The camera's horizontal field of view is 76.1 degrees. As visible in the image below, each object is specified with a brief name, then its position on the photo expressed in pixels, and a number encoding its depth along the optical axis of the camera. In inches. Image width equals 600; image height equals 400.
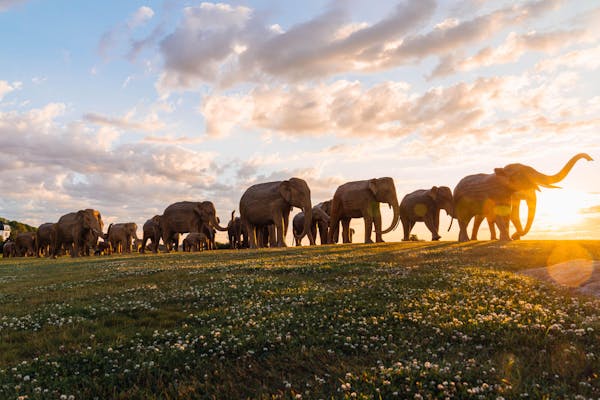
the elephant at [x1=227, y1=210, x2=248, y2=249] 2519.3
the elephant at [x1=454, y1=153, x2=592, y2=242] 1102.4
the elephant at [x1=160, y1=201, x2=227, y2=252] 2025.1
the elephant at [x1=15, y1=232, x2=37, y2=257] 2529.5
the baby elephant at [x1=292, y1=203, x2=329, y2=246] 2177.7
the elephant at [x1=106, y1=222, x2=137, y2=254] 2426.2
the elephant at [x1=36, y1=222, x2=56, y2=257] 2254.2
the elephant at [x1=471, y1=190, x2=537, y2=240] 1113.4
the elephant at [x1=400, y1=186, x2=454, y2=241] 1760.6
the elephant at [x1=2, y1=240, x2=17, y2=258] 2687.0
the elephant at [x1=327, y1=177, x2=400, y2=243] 1535.4
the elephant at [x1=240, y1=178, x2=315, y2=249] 1545.3
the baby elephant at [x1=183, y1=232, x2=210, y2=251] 1988.2
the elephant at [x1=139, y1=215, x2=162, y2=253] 2201.0
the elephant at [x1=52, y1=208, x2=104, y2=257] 1651.1
